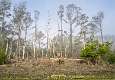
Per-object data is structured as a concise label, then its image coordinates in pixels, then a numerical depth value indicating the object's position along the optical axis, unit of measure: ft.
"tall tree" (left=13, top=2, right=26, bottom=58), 79.63
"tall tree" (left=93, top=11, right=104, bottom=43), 86.05
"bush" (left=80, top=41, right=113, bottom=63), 62.95
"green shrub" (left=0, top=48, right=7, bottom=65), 58.56
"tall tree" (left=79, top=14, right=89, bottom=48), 83.83
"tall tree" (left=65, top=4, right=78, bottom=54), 82.95
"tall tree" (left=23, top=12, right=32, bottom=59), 80.88
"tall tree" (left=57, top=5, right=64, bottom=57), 80.98
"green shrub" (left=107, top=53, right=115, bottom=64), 66.34
